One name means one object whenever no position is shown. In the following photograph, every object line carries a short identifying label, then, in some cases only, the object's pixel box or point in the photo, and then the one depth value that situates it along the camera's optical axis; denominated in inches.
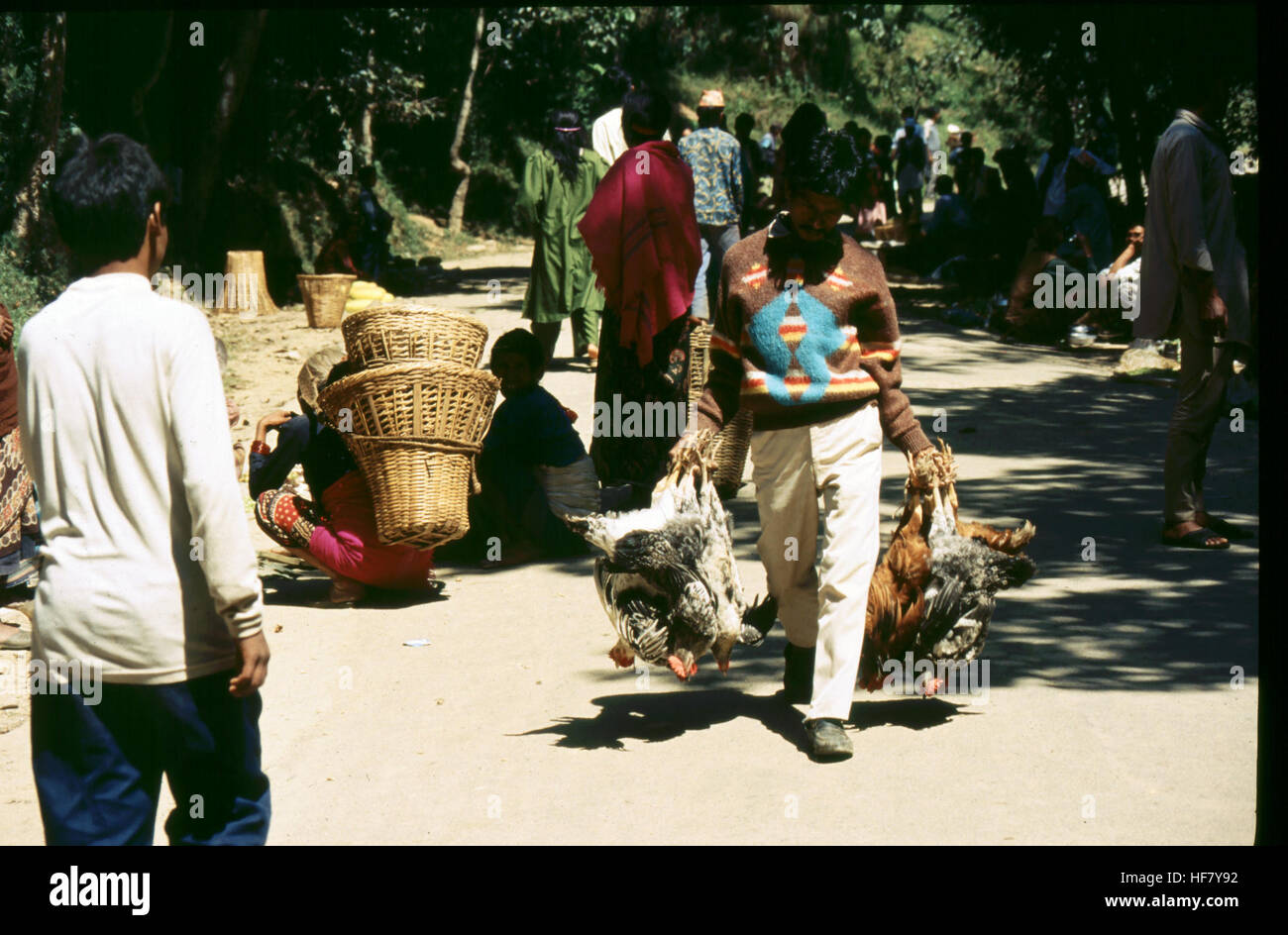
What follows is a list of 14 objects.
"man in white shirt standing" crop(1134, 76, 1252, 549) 293.7
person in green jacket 481.7
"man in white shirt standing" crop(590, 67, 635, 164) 470.3
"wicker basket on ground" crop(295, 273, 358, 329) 658.0
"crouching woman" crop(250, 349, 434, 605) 281.3
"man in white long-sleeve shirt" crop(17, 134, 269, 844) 123.7
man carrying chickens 200.4
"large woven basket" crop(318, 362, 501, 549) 263.4
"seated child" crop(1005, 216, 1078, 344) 590.2
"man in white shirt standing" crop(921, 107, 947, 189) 1233.4
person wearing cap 458.3
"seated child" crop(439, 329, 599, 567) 308.0
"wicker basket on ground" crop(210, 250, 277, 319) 732.7
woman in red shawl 330.3
